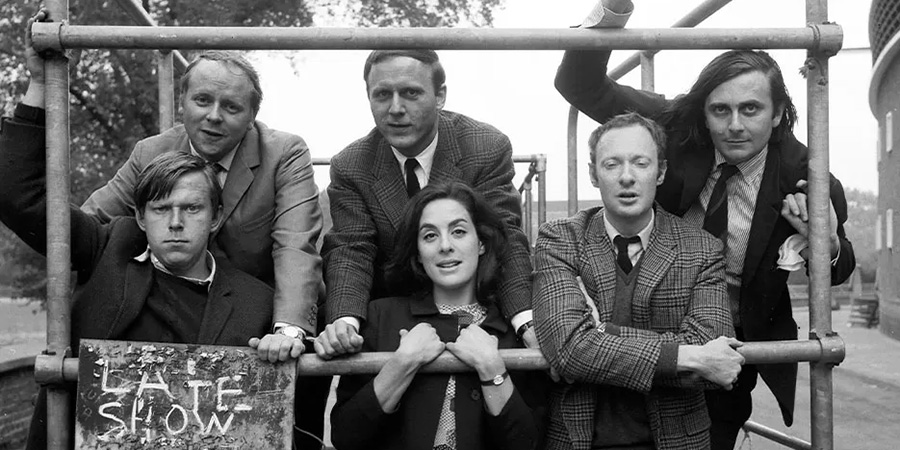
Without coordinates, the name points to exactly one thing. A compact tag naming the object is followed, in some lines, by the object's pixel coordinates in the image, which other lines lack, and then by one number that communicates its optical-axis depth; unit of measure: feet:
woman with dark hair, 6.88
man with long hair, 7.84
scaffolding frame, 6.45
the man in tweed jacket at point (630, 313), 6.72
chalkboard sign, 6.43
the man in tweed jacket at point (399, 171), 8.16
